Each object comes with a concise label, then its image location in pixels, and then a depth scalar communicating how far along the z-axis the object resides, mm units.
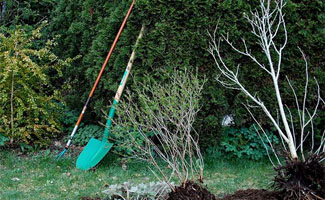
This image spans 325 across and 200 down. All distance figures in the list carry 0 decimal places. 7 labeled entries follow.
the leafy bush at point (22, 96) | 6086
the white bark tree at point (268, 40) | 5656
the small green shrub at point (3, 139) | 6113
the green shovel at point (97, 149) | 5695
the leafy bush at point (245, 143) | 6078
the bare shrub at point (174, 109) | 4070
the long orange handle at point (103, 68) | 5855
